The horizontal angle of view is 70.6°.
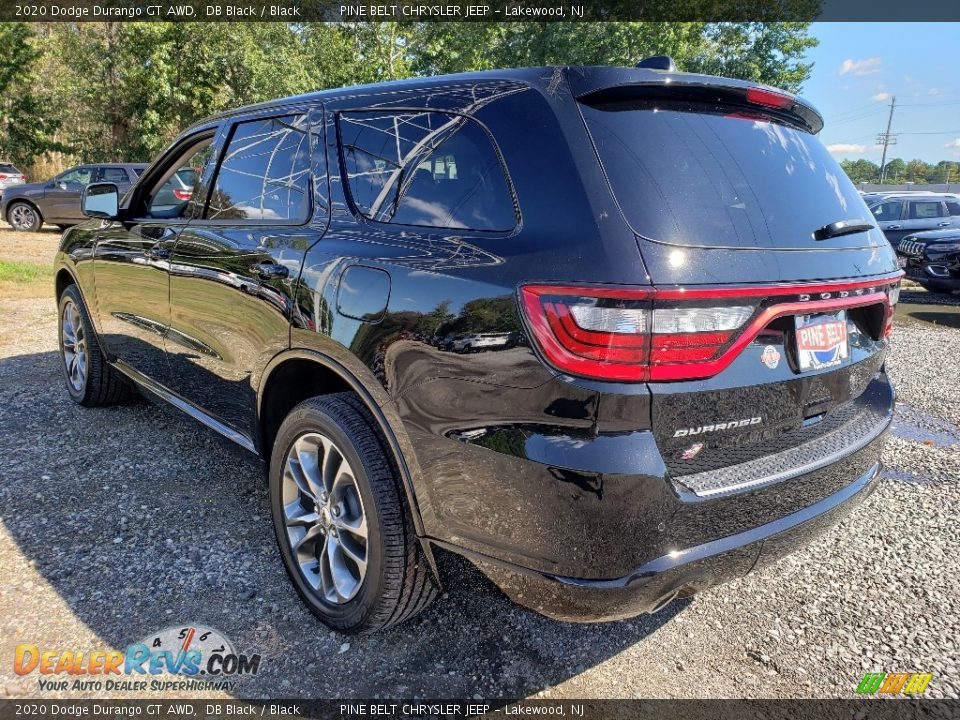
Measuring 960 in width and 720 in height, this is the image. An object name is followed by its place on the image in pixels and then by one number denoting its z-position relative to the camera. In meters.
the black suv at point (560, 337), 1.70
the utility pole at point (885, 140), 79.25
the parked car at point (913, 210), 13.91
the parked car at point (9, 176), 18.64
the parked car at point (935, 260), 10.77
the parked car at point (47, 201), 16.01
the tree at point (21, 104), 23.02
